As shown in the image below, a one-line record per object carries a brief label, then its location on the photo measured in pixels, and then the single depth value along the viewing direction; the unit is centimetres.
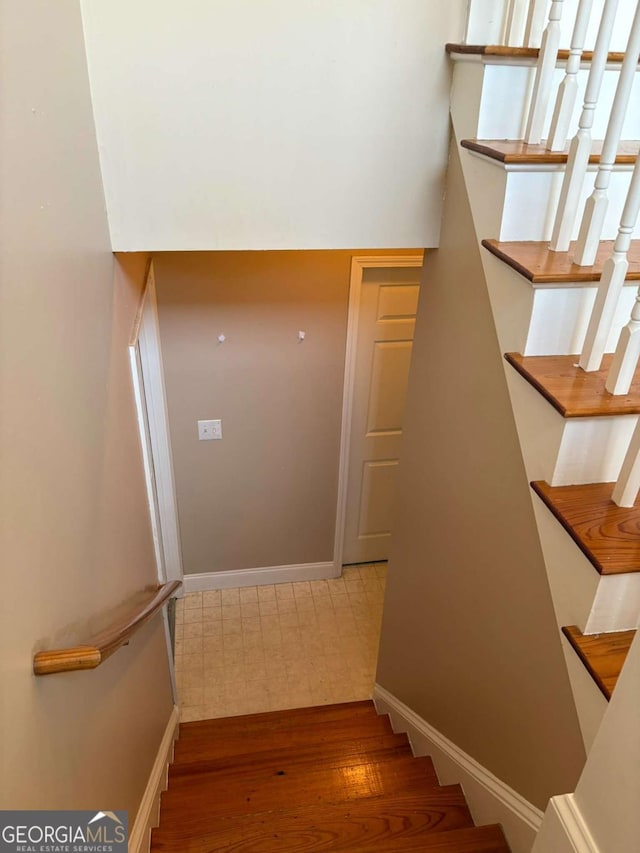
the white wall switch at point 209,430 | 322
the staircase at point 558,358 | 125
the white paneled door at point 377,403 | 321
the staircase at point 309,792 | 191
